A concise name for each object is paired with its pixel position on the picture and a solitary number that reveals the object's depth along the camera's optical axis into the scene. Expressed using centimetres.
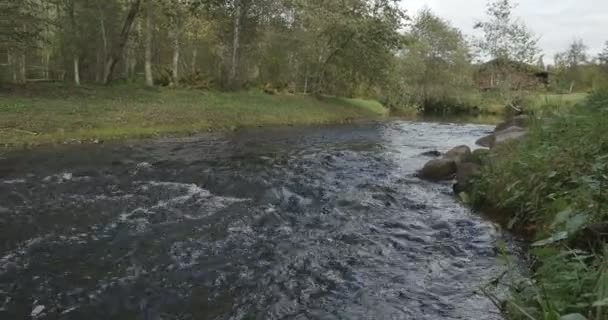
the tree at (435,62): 4281
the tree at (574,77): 1258
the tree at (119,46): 2077
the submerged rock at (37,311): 367
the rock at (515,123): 1430
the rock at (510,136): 934
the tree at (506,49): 1750
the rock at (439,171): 992
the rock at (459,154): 1043
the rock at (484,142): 1497
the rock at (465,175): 829
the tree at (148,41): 2294
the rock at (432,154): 1324
